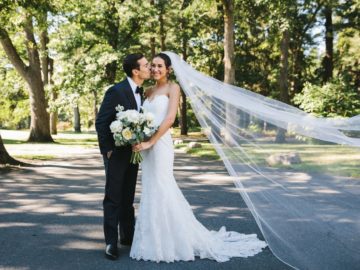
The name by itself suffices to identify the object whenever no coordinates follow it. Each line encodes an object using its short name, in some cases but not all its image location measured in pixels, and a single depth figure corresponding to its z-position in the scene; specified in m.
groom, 4.86
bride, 4.80
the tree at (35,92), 24.63
